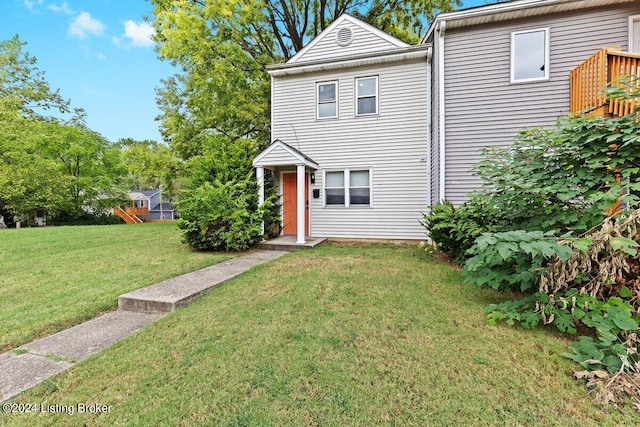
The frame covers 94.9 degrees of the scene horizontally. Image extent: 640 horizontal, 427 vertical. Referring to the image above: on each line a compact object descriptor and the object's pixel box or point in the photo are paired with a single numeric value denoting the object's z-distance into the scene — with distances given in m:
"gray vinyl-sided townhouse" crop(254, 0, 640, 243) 7.17
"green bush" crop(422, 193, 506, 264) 5.35
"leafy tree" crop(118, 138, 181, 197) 14.05
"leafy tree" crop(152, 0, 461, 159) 11.99
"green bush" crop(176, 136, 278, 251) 7.62
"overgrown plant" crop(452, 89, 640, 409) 2.48
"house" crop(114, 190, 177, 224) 27.30
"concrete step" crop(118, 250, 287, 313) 3.95
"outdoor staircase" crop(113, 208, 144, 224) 26.80
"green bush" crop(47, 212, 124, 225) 21.12
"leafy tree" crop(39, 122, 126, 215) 21.09
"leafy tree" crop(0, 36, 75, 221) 18.23
